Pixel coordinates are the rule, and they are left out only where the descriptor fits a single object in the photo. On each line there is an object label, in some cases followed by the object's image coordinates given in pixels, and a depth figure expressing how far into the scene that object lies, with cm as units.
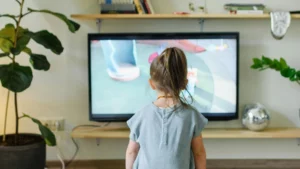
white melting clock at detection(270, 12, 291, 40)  304
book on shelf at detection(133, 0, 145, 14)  302
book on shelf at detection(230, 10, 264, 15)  306
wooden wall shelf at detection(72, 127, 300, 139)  300
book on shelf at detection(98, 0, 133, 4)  301
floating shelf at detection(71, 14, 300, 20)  297
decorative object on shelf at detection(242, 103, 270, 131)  307
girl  182
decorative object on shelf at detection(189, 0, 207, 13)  320
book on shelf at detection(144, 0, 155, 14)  306
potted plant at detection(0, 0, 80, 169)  261
